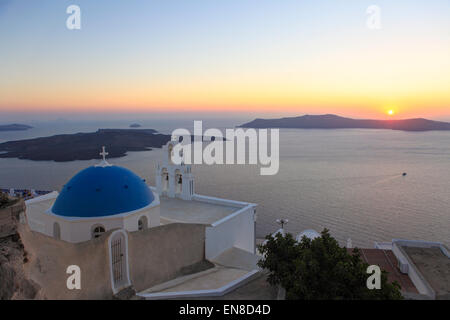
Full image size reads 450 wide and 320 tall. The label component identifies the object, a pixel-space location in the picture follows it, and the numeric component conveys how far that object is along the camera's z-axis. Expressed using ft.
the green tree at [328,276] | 25.58
